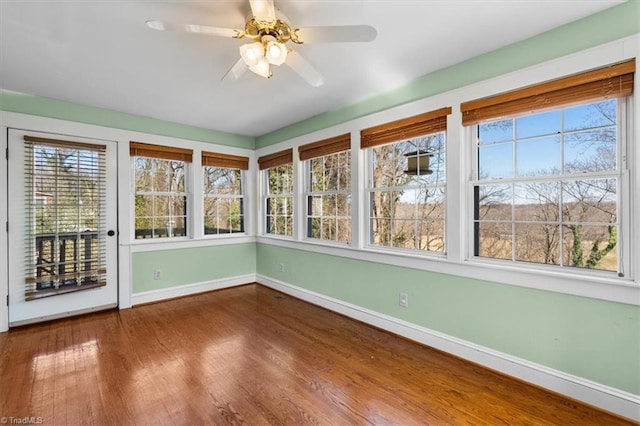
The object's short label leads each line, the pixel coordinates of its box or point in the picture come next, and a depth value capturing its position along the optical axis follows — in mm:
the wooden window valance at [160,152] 3812
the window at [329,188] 3543
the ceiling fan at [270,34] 1576
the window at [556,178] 1864
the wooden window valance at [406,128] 2596
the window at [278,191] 4426
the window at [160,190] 3938
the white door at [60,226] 3113
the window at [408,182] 2715
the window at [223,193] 4488
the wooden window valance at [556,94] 1770
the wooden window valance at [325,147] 3422
